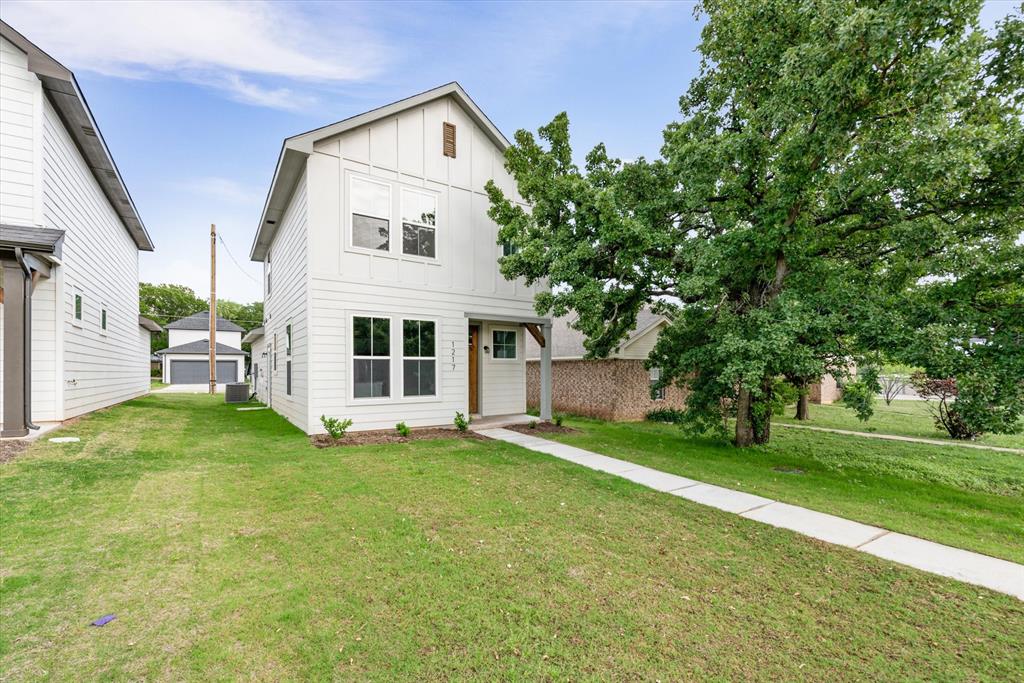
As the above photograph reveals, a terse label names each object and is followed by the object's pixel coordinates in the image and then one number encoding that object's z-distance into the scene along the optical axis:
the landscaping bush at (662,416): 14.86
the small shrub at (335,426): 8.57
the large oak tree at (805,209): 6.02
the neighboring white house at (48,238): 6.97
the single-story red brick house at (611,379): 14.49
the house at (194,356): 30.98
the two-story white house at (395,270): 9.15
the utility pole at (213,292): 22.66
